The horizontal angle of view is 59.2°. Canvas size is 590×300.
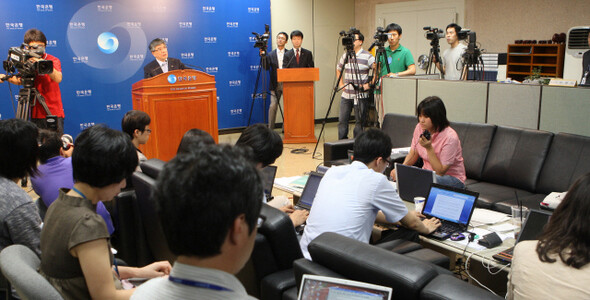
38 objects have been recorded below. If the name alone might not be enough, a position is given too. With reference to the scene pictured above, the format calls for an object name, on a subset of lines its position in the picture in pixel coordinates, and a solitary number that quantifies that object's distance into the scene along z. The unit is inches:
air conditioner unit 267.9
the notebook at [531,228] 89.3
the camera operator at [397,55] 263.4
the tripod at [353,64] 243.3
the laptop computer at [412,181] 123.0
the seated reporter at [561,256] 58.7
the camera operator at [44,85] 199.5
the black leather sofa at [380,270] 59.3
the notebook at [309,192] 121.6
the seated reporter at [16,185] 75.8
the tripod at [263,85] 322.0
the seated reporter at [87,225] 59.5
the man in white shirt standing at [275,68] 322.7
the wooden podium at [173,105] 212.5
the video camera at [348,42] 242.2
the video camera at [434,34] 256.5
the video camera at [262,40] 313.2
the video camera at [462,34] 248.5
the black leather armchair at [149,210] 115.5
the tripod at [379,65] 247.5
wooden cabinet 287.7
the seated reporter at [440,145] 145.1
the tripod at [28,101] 195.2
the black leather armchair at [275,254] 83.7
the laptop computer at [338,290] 60.4
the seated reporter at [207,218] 35.6
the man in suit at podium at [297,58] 319.9
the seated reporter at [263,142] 100.6
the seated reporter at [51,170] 112.7
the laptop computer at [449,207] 104.0
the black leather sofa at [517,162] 147.9
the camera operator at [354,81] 267.3
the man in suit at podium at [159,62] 244.2
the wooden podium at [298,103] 290.5
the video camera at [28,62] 190.9
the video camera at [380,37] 243.8
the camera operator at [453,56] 260.8
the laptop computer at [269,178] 124.4
